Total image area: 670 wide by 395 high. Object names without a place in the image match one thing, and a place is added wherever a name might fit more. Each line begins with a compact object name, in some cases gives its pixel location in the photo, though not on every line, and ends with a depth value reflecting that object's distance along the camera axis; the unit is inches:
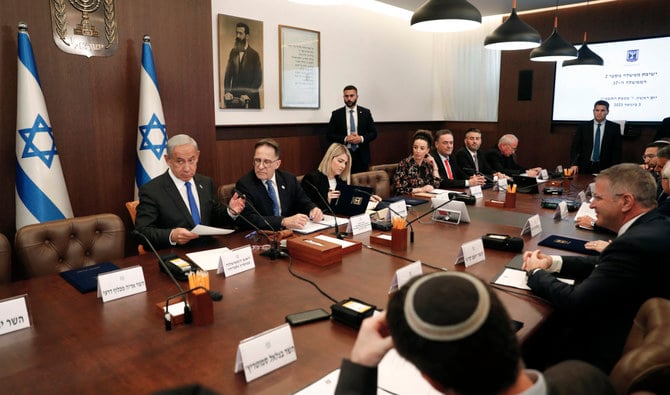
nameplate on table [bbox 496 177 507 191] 168.1
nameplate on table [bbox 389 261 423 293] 64.2
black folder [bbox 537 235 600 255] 88.1
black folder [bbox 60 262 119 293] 67.4
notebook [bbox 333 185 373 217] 116.7
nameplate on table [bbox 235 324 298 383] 44.3
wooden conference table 44.6
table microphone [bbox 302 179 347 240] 95.1
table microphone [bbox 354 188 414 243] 93.6
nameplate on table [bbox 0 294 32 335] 54.1
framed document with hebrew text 216.2
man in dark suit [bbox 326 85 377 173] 225.1
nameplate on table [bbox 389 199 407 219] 114.1
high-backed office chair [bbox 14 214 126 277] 85.0
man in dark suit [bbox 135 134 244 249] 99.9
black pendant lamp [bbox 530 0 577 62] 163.5
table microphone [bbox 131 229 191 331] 54.6
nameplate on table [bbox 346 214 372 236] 99.7
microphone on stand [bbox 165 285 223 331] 54.7
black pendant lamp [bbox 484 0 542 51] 128.3
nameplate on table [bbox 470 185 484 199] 151.2
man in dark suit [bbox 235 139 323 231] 114.6
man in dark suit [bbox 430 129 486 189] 186.5
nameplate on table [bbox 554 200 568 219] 116.6
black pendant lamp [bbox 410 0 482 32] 99.2
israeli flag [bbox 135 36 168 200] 142.5
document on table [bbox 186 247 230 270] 77.7
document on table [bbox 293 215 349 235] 102.7
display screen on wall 235.9
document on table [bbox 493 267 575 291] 70.2
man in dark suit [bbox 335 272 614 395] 25.7
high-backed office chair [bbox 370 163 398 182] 187.2
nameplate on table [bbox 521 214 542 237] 100.9
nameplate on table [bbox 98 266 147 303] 63.6
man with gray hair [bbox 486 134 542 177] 219.1
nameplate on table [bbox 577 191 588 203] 144.2
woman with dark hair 166.2
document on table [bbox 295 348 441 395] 42.8
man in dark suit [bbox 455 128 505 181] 199.8
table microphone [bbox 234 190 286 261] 82.1
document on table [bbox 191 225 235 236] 81.4
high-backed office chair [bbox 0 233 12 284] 77.3
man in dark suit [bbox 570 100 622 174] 233.1
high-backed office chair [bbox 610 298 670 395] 37.1
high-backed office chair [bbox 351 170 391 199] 165.8
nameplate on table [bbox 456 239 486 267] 79.3
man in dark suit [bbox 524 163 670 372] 61.8
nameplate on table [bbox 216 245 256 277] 74.0
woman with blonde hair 138.3
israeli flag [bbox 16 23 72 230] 119.9
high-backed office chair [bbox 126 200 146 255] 124.6
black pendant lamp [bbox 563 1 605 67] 193.9
